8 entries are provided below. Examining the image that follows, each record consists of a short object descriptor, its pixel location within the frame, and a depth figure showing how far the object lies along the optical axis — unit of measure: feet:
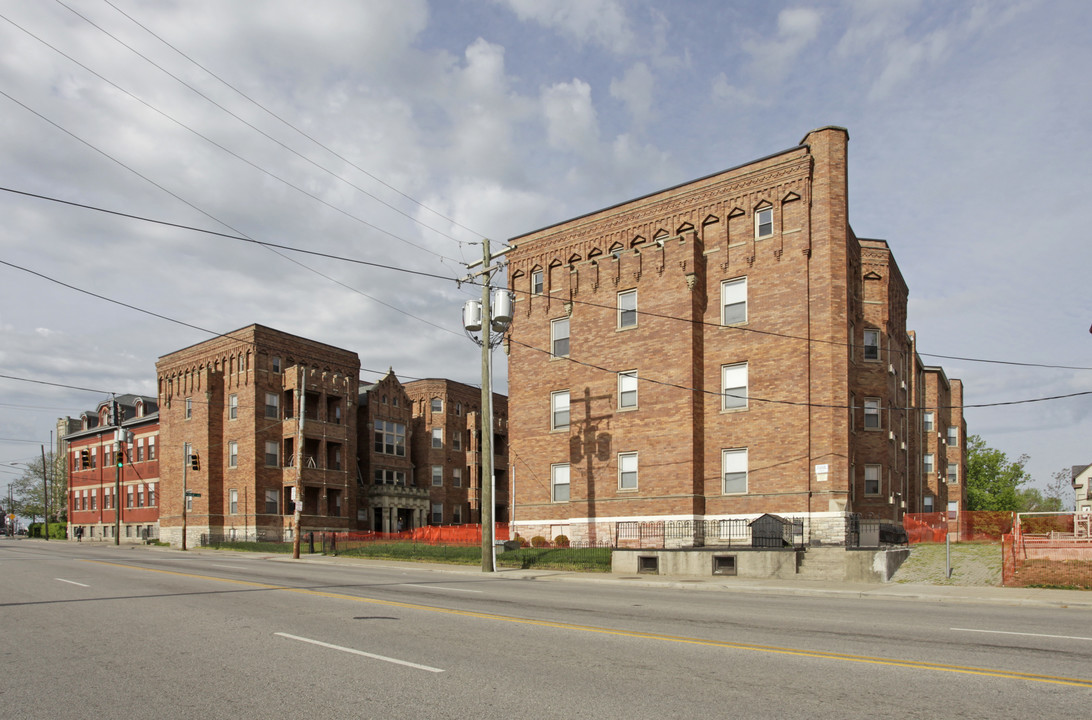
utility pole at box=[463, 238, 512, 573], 89.40
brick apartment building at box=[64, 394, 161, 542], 213.25
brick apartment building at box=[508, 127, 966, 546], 97.04
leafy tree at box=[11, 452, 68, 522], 316.40
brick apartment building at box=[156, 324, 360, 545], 179.32
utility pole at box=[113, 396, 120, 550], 167.32
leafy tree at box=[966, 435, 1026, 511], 240.12
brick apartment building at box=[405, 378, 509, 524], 222.48
